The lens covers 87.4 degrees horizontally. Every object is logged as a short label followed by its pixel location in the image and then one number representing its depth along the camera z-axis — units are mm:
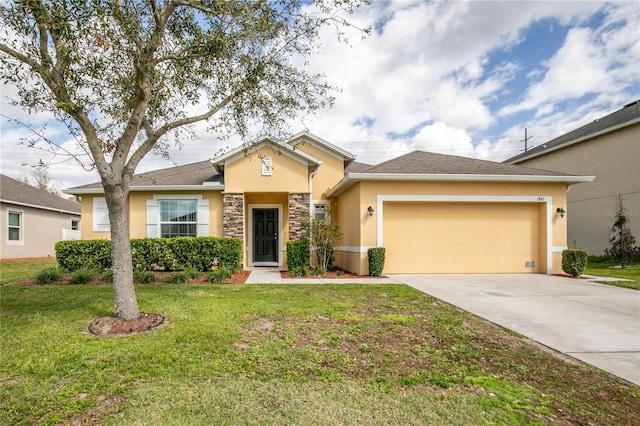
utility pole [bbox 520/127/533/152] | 33997
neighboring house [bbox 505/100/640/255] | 13812
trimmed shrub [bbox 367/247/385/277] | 9750
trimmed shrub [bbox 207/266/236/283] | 8898
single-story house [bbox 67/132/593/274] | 10328
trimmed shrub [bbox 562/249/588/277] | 9820
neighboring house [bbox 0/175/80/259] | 16125
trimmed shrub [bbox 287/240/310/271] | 10711
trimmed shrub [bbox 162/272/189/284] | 8773
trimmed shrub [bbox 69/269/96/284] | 8570
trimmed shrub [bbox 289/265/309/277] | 9961
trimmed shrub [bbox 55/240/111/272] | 10039
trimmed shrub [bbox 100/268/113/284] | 8688
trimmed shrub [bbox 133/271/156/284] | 8625
